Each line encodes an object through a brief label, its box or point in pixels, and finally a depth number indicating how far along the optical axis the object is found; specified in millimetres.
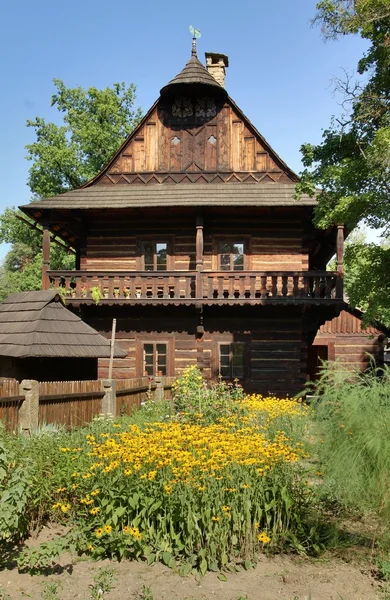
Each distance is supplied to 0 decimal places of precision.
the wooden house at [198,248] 16875
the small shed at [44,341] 11602
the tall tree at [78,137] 30109
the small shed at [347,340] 27094
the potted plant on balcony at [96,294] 16750
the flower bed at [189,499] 5203
